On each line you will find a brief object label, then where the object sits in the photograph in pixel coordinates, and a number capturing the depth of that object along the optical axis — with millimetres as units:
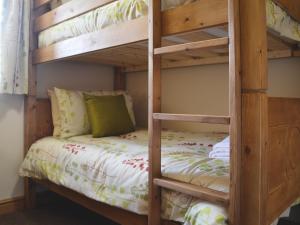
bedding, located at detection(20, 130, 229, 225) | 1110
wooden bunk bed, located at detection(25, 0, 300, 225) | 929
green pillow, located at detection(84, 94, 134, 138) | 2164
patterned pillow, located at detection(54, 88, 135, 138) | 2213
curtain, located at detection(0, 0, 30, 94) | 2109
